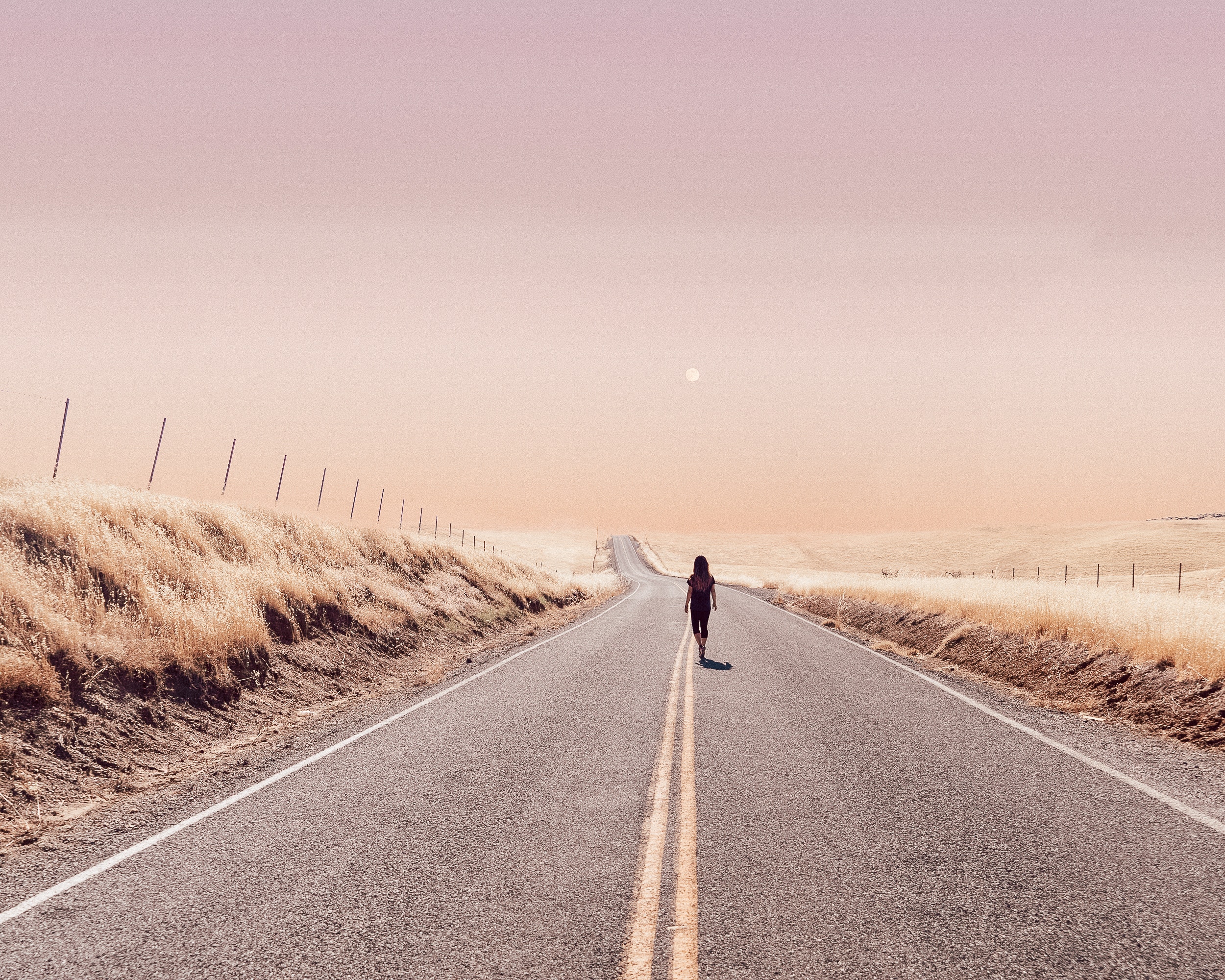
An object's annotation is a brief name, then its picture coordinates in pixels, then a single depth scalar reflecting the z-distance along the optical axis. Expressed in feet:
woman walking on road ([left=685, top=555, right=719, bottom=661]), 49.01
